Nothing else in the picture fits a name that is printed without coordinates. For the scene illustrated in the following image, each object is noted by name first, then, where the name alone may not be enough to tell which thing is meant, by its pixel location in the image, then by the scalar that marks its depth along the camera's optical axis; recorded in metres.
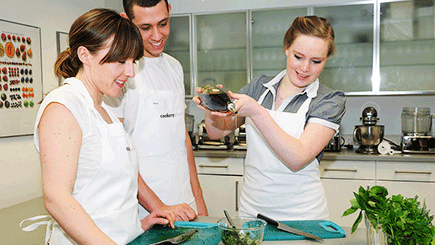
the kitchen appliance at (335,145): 3.13
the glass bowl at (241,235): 1.04
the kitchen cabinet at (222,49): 3.54
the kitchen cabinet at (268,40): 3.47
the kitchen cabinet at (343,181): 2.92
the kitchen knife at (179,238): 1.05
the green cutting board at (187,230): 1.10
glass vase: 0.92
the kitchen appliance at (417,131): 3.00
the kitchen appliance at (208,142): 3.27
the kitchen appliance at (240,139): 3.23
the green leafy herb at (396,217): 0.84
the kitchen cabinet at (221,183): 3.12
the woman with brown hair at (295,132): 1.42
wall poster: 2.54
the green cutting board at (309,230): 1.14
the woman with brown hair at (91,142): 0.94
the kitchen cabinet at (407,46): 3.17
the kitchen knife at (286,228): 1.13
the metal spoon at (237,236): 1.03
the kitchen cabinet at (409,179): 2.81
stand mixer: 3.04
